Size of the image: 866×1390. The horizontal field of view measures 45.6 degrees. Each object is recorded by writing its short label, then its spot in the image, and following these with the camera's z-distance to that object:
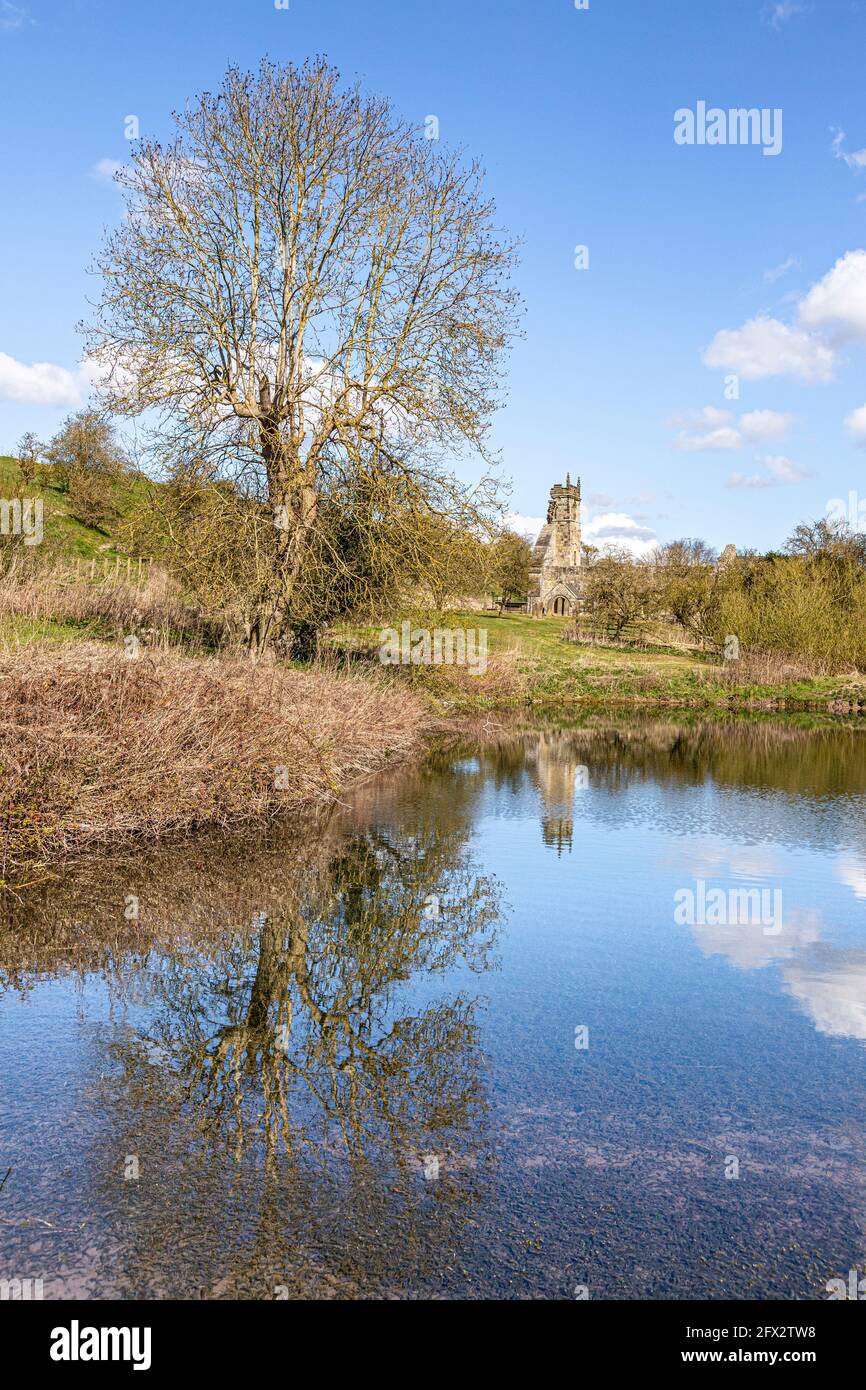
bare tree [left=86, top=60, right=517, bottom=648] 22.09
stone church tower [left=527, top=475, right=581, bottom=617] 86.06
